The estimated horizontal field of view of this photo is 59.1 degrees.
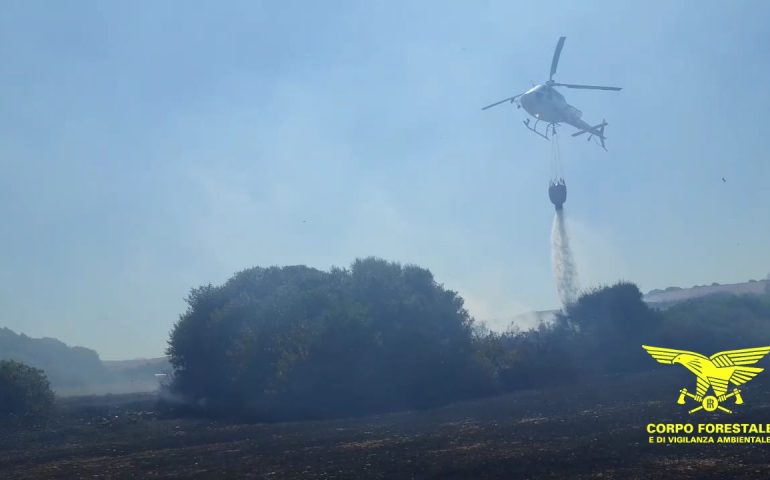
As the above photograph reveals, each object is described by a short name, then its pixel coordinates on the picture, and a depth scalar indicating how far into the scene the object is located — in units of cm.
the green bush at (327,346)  5144
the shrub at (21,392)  5081
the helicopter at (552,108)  6675
